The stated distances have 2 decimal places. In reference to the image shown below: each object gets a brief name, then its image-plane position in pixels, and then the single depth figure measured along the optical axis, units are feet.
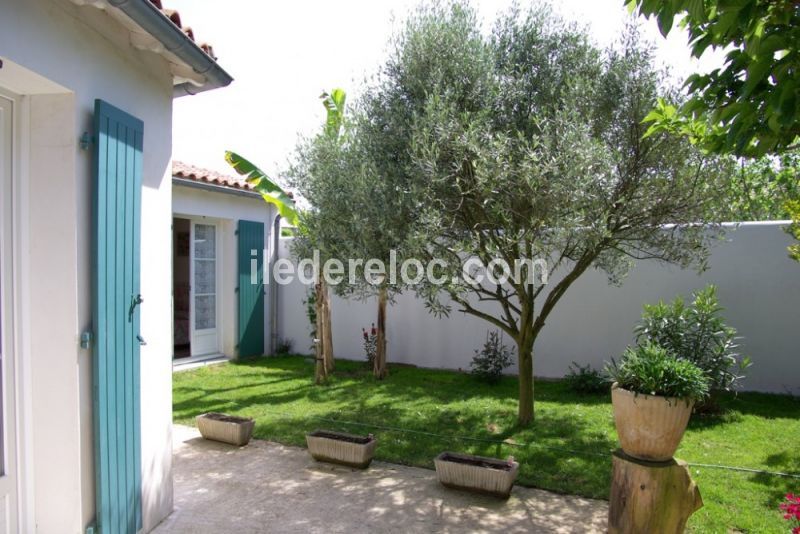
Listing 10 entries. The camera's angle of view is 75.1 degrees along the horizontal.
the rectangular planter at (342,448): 17.19
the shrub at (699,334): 22.67
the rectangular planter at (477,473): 14.84
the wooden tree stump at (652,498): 11.71
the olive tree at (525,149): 15.55
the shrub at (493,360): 30.02
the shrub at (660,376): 12.12
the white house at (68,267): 9.69
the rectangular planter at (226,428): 19.16
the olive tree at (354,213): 16.84
